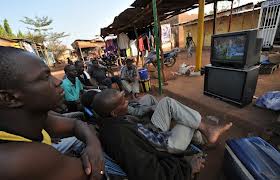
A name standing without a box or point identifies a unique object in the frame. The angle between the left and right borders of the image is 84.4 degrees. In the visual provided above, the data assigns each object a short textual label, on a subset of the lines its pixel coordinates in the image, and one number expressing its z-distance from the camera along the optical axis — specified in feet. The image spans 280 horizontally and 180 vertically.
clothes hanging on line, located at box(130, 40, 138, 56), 32.71
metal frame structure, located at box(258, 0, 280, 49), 20.56
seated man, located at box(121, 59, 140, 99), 17.25
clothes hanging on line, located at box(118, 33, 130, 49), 30.30
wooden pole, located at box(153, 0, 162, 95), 12.68
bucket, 18.03
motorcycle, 29.04
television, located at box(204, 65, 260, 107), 10.03
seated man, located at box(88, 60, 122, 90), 17.93
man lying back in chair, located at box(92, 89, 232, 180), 3.94
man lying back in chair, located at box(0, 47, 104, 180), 2.01
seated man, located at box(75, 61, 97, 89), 13.76
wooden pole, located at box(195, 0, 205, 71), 16.73
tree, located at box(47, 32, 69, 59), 96.09
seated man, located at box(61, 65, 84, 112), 11.02
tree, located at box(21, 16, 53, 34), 86.69
